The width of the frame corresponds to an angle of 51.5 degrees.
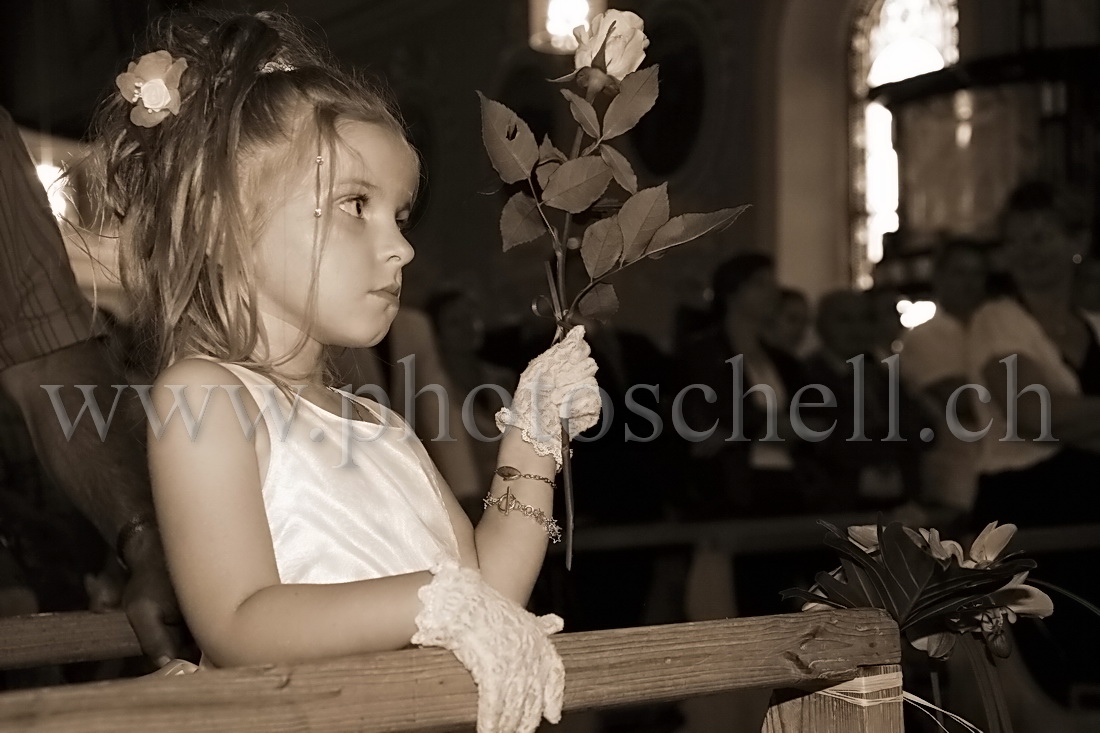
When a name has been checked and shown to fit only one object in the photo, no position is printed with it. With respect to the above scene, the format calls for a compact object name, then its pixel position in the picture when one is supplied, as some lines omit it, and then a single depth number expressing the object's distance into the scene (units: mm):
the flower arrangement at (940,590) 1258
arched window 4477
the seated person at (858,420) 4191
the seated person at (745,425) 4250
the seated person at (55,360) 1864
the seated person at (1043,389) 3498
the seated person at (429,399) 3369
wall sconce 4230
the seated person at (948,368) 4031
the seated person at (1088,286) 3791
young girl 1052
